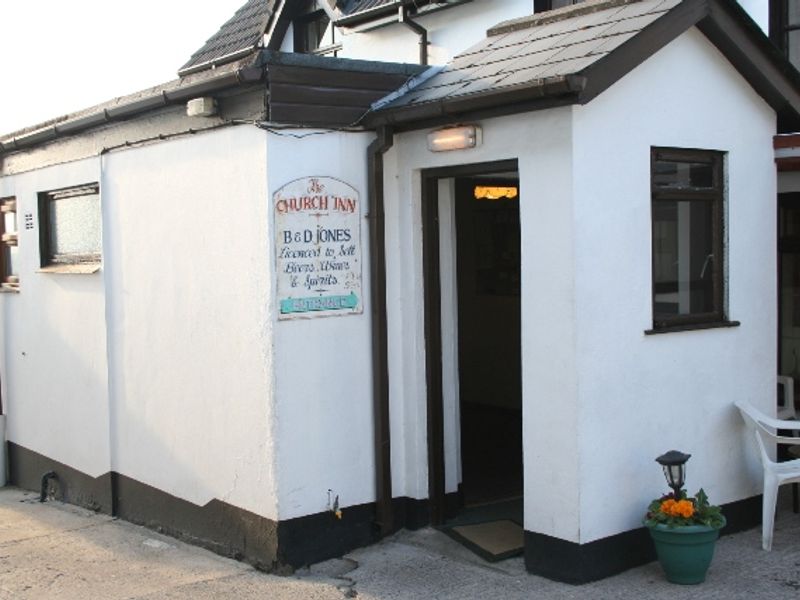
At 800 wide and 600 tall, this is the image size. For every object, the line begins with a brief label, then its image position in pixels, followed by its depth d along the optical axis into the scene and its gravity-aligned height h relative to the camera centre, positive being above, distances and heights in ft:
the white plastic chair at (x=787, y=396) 27.95 -4.02
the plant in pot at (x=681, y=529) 20.80 -5.45
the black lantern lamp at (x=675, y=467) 21.07 -4.31
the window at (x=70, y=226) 30.83 +1.25
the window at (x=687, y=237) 22.68 +0.35
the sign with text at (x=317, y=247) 22.90 +0.30
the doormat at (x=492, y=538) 23.03 -6.36
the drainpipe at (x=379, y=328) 24.20 -1.59
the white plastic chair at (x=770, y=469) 23.06 -4.79
